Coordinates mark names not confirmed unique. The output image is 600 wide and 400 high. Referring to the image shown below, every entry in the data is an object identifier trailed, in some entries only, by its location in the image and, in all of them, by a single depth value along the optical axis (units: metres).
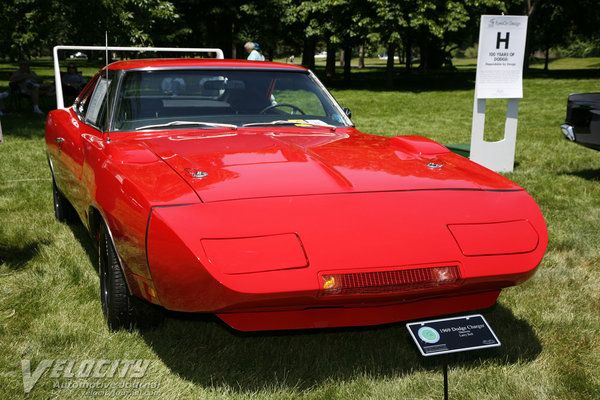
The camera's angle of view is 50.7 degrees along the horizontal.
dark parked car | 6.66
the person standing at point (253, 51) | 12.15
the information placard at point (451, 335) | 2.32
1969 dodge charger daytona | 2.44
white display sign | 8.05
